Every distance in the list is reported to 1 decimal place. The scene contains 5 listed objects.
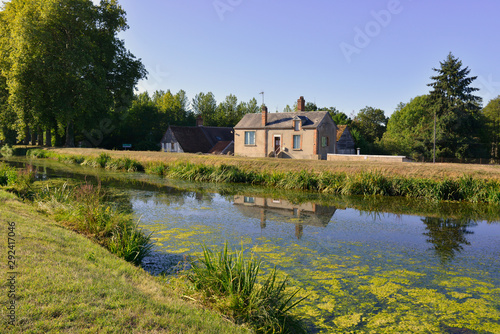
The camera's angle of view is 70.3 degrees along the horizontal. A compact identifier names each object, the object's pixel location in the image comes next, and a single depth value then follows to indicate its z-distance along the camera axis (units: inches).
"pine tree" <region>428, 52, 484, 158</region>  1533.0
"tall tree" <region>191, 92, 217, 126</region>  3073.3
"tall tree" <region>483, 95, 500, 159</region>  1829.0
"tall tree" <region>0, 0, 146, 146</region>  1218.6
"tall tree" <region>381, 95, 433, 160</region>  1583.4
